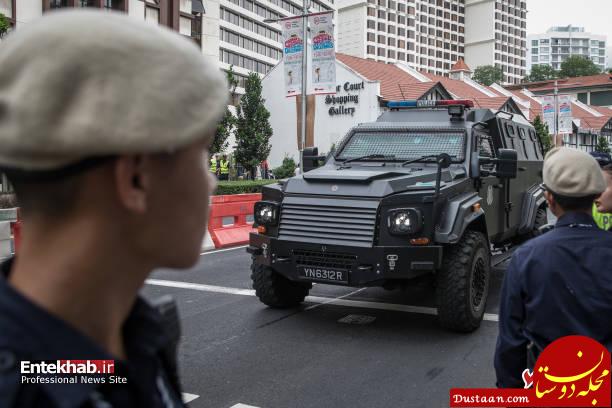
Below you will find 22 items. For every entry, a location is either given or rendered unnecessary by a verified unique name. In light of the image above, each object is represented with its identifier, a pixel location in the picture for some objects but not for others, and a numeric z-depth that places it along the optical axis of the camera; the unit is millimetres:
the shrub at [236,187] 22906
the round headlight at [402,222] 5832
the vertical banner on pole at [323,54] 17594
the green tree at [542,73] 121625
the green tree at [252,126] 34719
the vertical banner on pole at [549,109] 34969
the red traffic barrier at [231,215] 12961
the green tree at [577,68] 125000
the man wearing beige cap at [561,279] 2572
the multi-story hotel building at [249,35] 83562
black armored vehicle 5879
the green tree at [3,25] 14892
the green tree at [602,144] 66000
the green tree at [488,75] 112438
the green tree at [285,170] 38125
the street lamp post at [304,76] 18391
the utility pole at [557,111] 34734
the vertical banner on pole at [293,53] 18391
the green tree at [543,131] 50475
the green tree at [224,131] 29891
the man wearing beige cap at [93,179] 928
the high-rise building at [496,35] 141000
